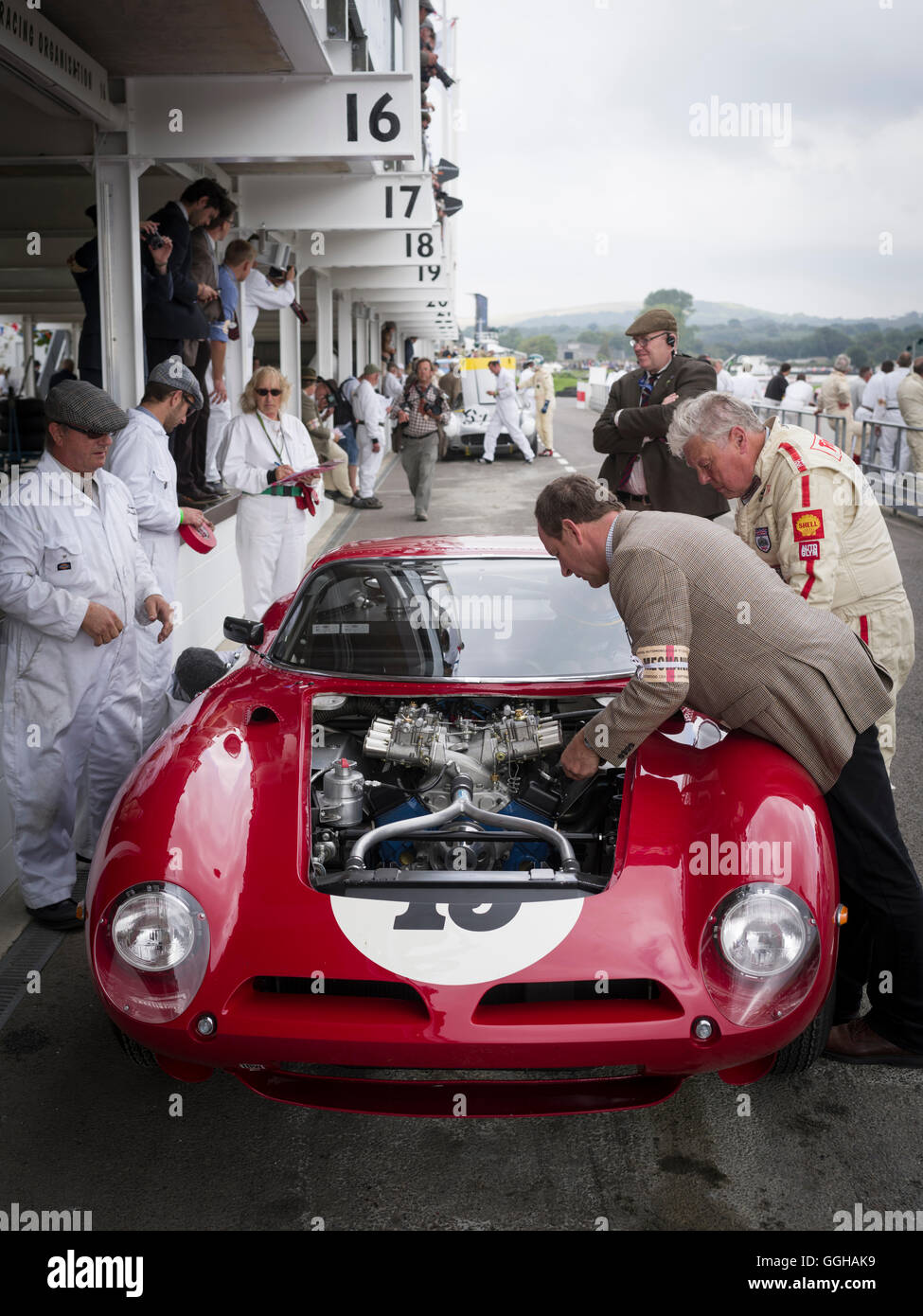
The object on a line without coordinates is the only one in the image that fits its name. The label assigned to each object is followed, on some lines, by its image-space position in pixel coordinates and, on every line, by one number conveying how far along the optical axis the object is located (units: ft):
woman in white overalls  25.07
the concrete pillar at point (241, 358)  36.86
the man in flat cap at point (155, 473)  17.35
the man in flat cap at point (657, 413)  19.07
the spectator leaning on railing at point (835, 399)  62.06
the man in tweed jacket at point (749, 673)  9.84
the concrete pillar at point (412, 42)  37.58
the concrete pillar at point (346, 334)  74.69
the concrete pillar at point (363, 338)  89.66
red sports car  8.58
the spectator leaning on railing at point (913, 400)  50.39
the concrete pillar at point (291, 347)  46.70
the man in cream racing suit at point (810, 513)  11.87
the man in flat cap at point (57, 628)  13.48
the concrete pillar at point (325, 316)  59.95
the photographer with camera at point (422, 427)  46.26
